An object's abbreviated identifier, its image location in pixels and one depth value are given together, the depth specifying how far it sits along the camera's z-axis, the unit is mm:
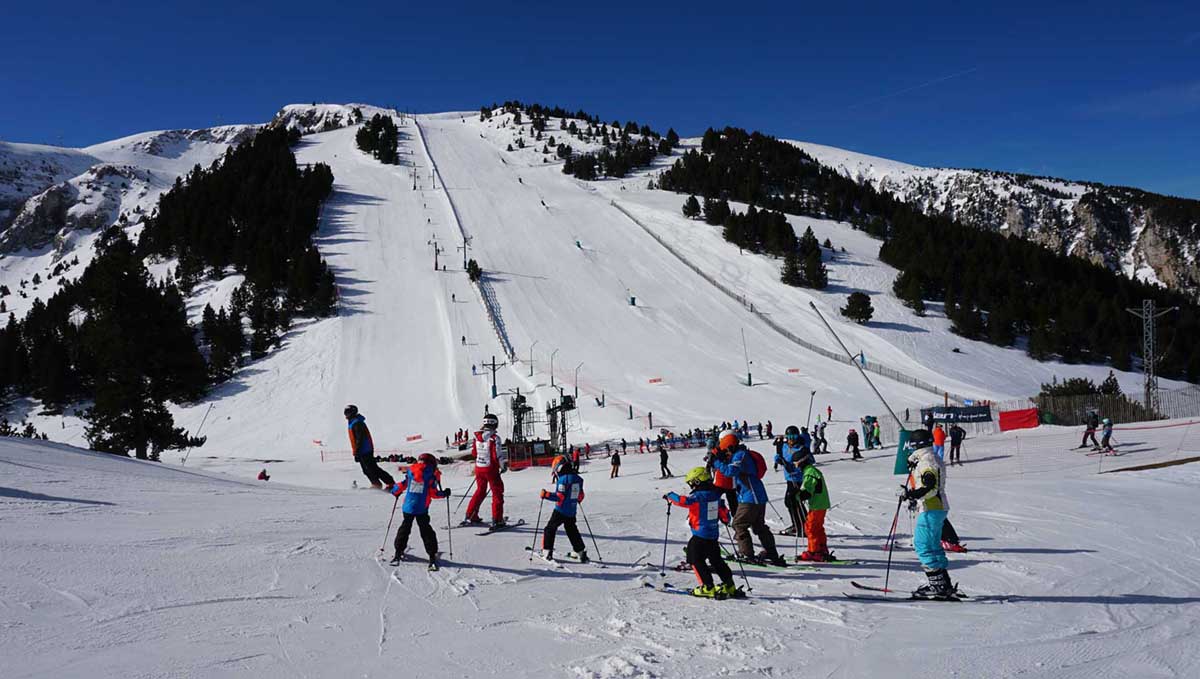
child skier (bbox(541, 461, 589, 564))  8609
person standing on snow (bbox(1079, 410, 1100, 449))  23734
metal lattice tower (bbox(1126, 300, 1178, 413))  37188
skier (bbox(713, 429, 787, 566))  8531
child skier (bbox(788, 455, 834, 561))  8734
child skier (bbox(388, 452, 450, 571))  7926
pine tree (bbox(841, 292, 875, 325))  53531
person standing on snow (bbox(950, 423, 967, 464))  22431
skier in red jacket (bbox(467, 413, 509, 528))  10477
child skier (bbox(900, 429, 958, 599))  6707
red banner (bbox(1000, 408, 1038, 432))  31431
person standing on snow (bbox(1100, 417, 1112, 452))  22844
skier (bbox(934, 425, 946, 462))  16938
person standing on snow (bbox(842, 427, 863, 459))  25522
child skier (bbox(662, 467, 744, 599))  6883
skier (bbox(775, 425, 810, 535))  9180
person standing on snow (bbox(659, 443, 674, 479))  22500
